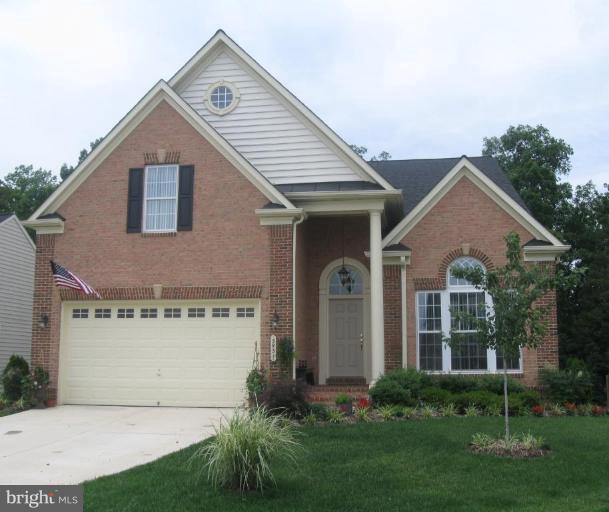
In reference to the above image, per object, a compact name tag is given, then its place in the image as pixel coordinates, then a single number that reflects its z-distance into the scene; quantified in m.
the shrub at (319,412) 13.49
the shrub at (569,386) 15.91
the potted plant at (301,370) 17.41
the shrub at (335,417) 13.40
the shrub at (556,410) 14.99
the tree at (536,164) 30.31
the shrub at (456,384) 15.92
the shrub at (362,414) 13.68
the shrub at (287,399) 13.20
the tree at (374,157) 47.50
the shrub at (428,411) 14.10
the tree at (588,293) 22.92
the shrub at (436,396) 14.96
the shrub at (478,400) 14.70
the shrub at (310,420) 13.08
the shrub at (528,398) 15.10
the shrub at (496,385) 15.63
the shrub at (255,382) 15.19
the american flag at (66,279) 15.77
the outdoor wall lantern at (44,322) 17.02
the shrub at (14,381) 16.59
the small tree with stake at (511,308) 11.05
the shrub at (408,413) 13.99
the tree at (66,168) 44.25
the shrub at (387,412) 13.83
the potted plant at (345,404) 14.04
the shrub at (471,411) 14.36
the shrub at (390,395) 14.76
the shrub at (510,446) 10.43
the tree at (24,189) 42.88
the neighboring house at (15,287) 26.28
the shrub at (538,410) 14.70
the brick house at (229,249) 16.41
